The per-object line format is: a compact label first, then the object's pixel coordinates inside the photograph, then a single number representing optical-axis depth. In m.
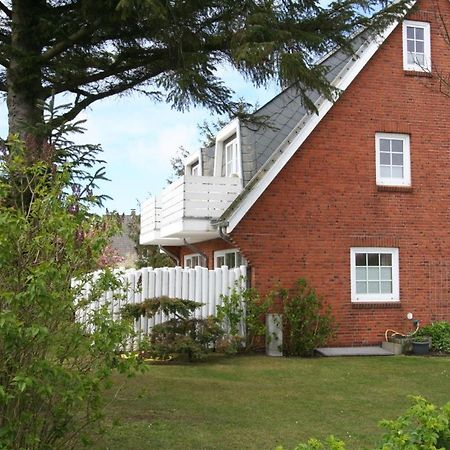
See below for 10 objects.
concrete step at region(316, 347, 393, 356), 14.62
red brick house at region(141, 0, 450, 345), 15.03
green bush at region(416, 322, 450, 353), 15.15
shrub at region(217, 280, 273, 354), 14.37
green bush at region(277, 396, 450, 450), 3.58
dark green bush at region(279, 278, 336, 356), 14.38
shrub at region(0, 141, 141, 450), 4.28
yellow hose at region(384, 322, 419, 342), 15.59
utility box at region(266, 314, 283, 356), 14.34
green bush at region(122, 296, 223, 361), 12.84
